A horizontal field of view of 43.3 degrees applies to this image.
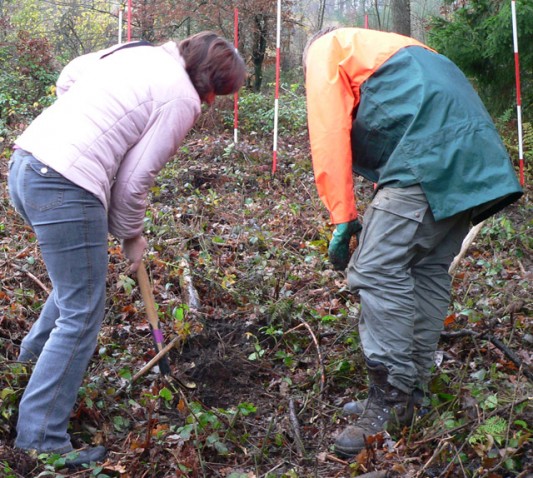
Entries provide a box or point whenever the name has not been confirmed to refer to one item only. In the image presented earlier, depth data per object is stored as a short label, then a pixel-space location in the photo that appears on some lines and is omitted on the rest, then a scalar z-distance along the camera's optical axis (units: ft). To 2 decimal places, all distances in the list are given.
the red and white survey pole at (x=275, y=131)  27.07
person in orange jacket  9.58
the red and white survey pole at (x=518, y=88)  23.26
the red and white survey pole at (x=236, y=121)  30.27
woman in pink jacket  9.12
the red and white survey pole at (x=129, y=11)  29.50
